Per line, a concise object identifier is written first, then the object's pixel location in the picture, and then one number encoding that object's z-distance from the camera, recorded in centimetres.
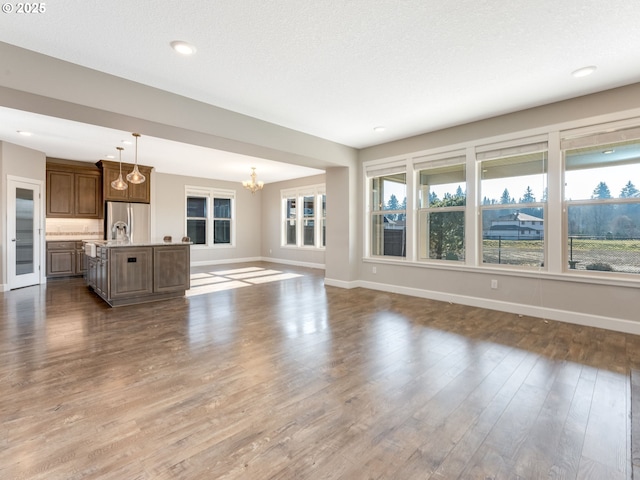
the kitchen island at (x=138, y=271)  481
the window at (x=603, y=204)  369
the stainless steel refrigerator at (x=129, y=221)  752
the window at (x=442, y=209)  508
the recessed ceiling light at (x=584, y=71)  320
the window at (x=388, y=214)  582
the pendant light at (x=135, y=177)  515
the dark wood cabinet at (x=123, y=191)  755
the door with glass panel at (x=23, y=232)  595
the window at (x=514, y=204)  430
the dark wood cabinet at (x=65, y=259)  716
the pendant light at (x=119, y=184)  534
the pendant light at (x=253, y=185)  792
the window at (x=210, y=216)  986
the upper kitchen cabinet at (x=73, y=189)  716
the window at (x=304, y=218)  955
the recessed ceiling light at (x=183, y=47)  276
